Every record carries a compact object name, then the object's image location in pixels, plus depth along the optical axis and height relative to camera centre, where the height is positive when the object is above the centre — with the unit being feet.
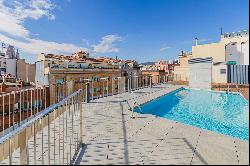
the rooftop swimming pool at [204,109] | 13.83 -4.53
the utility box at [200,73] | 30.90 +2.03
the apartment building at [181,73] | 47.84 +3.27
